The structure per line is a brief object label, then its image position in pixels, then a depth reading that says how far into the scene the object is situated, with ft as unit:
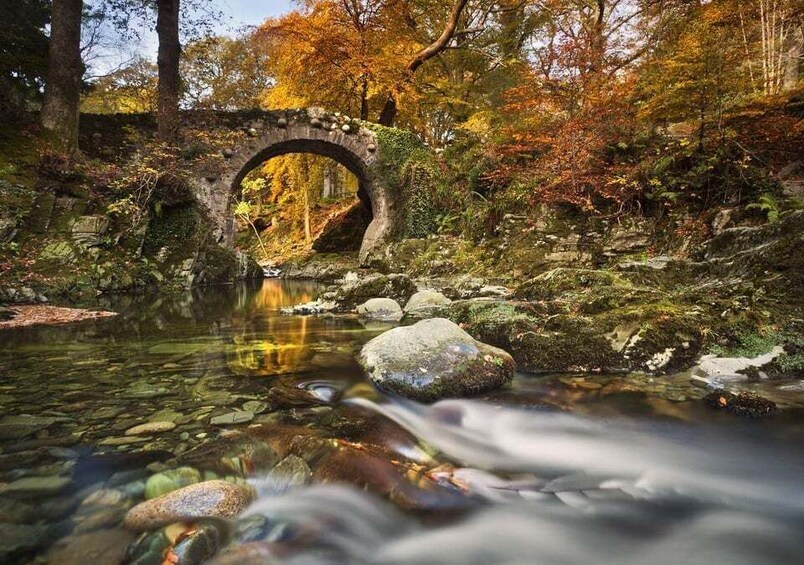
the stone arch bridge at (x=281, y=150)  47.60
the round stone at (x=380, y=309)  22.82
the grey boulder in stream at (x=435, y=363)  11.02
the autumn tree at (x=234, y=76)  88.33
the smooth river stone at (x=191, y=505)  5.80
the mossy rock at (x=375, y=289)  27.17
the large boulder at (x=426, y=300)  22.67
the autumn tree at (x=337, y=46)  50.21
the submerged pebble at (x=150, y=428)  8.50
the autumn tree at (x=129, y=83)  57.41
